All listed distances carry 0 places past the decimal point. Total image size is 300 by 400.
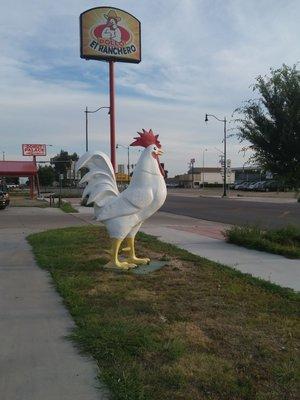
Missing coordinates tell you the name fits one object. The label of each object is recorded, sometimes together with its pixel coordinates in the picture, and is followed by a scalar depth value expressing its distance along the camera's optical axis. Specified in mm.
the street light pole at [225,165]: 53116
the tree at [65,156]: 125431
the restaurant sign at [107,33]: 17969
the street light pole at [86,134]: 49816
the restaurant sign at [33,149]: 65188
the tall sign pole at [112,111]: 18297
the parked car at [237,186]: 85050
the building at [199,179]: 124300
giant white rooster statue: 9086
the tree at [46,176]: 124375
